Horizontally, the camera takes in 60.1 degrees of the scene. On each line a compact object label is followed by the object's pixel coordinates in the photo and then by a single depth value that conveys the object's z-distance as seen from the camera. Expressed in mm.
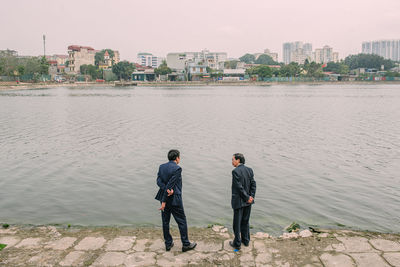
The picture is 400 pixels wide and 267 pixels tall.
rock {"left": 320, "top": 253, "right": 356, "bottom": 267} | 6840
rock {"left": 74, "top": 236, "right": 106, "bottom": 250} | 7781
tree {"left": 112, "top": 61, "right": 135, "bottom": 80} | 159875
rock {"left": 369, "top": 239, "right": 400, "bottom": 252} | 7566
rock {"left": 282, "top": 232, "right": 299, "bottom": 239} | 8393
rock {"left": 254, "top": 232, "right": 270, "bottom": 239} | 8484
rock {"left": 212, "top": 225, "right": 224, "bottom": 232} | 8937
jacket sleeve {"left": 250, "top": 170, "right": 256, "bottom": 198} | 7328
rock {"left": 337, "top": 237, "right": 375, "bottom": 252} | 7520
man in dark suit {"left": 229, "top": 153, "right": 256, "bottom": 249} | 7113
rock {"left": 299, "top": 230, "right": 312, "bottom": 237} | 8453
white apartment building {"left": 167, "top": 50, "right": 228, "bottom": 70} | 157500
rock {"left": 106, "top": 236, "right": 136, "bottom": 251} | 7704
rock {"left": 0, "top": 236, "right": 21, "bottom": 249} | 8057
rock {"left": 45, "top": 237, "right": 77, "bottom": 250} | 7828
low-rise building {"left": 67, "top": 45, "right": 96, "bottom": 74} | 171000
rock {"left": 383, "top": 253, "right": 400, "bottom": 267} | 6820
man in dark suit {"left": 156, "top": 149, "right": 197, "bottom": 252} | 7031
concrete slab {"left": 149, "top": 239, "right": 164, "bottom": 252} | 7602
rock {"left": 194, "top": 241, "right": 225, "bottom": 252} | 7555
